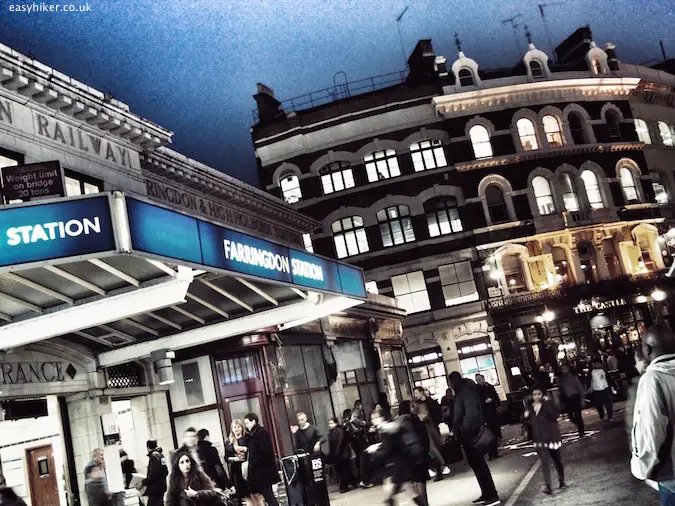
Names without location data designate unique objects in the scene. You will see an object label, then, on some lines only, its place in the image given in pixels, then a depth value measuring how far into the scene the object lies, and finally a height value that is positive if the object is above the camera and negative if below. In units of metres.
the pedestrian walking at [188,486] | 9.31 -0.70
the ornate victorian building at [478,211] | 40.19 +8.26
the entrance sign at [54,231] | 9.07 +2.59
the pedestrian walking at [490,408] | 16.95 -0.90
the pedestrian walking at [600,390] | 20.39 -1.23
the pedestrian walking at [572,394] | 18.37 -1.08
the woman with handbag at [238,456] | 13.66 -0.71
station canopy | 9.24 +2.37
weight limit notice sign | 14.54 +5.22
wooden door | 16.92 -0.47
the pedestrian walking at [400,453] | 9.96 -0.87
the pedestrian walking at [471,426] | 11.36 -0.81
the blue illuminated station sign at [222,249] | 9.89 +2.57
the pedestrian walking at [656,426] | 4.65 -0.55
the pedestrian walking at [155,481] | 13.95 -0.82
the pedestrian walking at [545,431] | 11.80 -1.15
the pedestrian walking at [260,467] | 12.33 -0.85
